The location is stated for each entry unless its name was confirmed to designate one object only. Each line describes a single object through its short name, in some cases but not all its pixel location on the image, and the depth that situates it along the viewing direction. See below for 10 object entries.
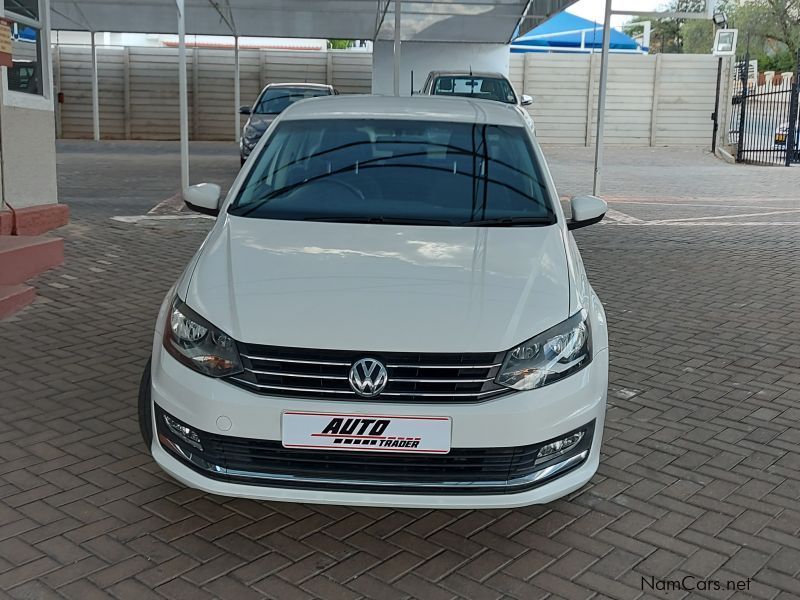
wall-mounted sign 7.41
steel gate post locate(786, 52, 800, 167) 20.46
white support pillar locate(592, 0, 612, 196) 11.99
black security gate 21.02
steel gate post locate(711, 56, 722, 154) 25.19
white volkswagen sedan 3.00
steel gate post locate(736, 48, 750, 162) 21.70
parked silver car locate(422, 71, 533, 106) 15.19
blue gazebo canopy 35.84
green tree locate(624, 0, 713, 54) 66.75
